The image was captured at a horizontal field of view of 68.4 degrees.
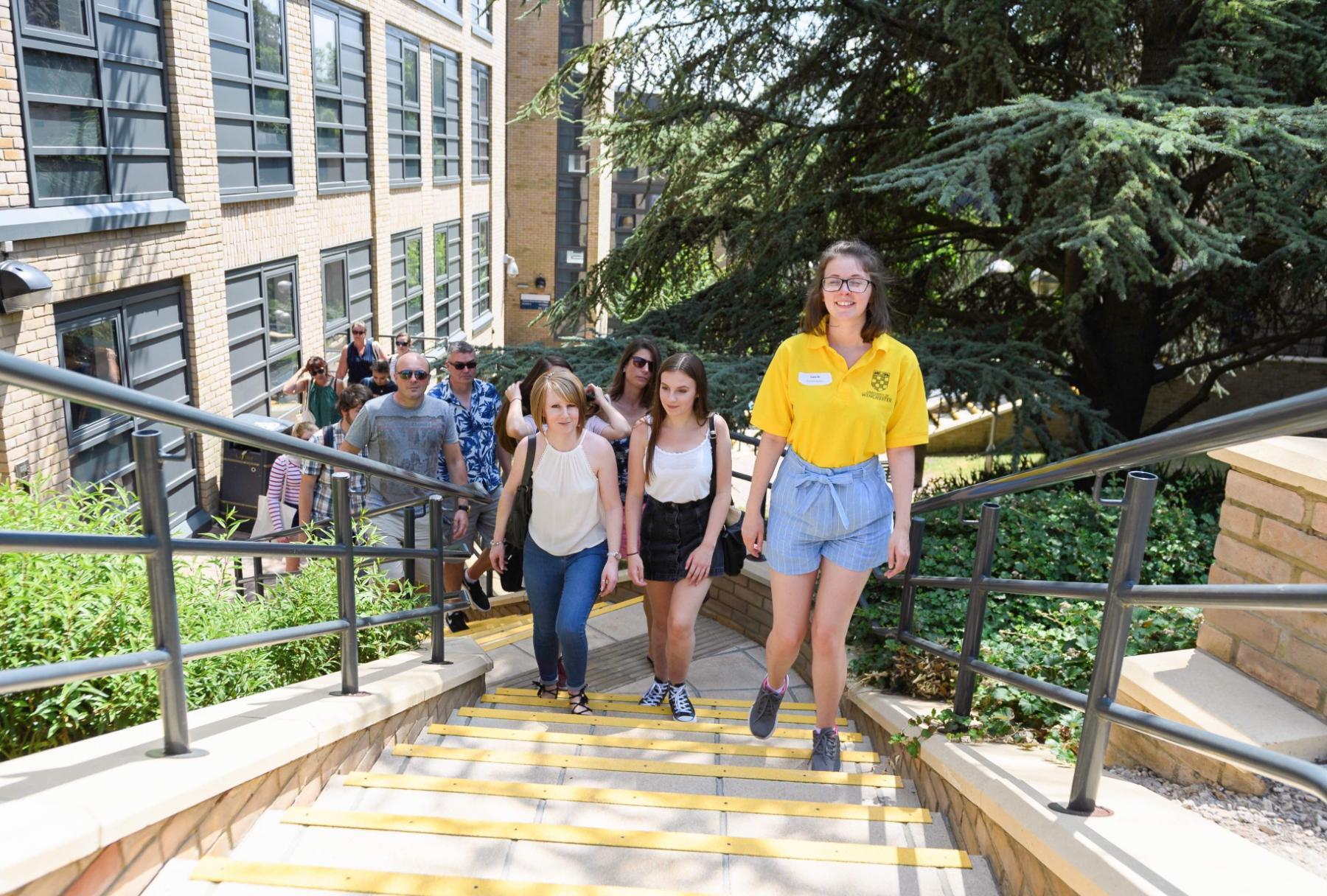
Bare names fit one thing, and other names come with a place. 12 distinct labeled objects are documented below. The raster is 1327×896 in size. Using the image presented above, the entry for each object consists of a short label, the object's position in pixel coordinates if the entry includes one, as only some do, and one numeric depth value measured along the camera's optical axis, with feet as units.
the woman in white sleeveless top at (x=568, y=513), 13.65
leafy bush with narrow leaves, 8.66
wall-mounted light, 23.66
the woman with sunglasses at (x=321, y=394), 32.86
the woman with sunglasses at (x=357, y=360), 36.60
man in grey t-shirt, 17.88
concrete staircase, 8.20
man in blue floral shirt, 19.35
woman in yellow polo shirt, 10.92
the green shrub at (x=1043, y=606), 11.84
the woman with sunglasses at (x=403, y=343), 32.77
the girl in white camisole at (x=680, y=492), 13.57
